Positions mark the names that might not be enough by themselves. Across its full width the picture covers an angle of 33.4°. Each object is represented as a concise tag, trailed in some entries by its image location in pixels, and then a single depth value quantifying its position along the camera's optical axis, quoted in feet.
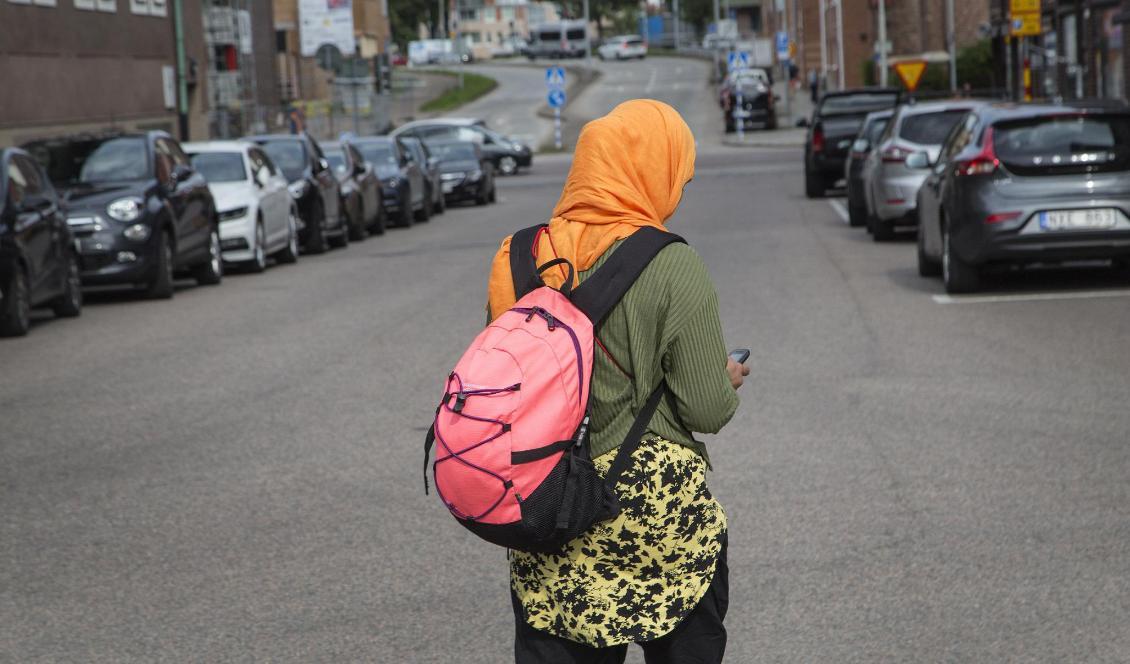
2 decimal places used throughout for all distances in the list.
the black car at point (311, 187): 83.82
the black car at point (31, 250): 51.21
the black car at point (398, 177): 101.65
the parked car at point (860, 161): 82.28
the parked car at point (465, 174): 122.42
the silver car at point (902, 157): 70.79
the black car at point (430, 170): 110.93
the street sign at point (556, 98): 206.18
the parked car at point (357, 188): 91.20
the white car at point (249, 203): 72.90
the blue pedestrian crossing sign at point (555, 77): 205.67
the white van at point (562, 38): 442.09
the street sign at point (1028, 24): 116.78
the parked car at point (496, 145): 166.71
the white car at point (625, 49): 428.15
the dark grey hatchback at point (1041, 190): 49.01
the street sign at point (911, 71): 153.89
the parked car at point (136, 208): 61.16
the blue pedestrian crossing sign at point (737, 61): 211.82
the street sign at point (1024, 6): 113.09
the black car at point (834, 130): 104.12
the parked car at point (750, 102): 216.13
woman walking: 11.60
